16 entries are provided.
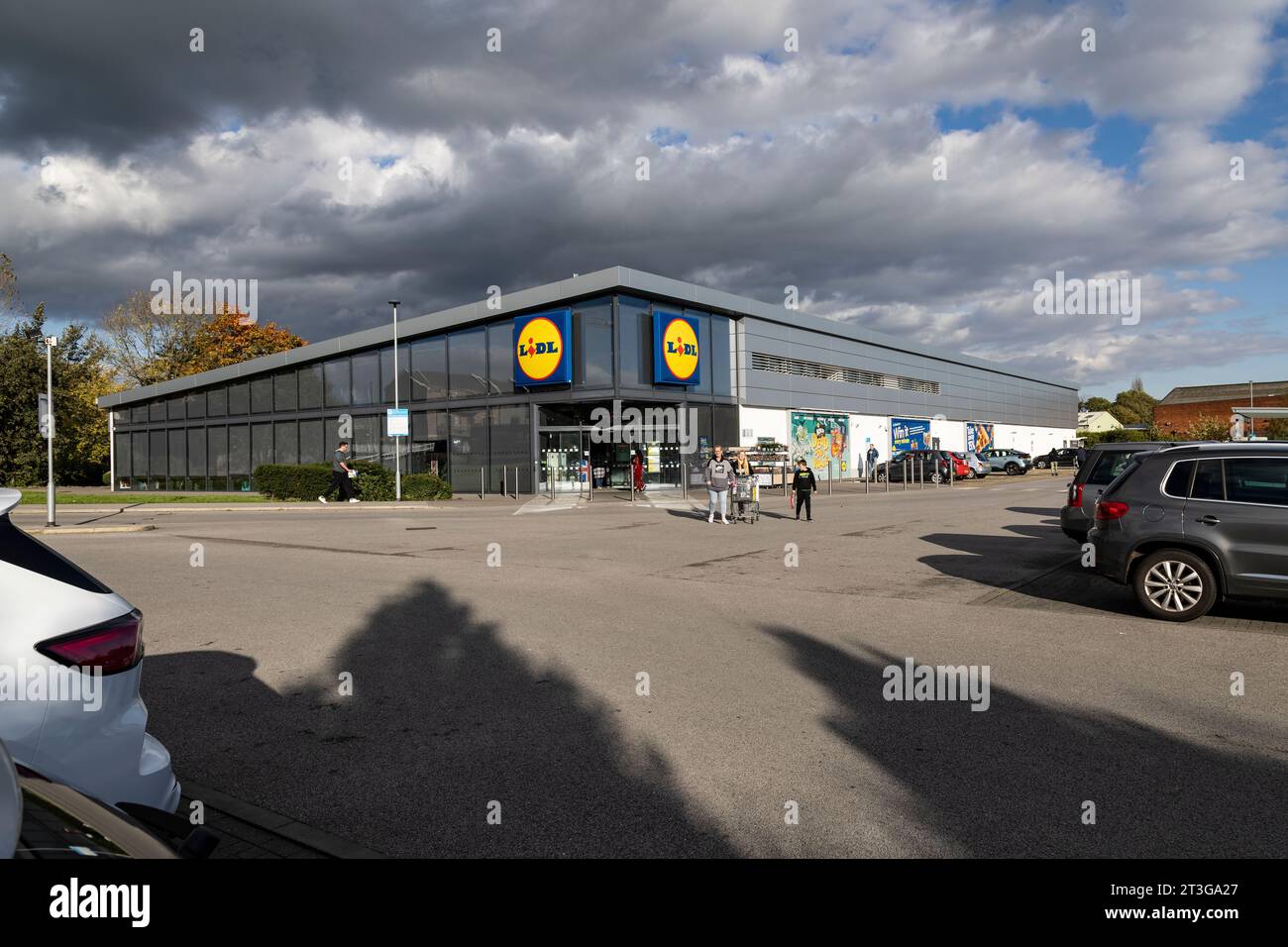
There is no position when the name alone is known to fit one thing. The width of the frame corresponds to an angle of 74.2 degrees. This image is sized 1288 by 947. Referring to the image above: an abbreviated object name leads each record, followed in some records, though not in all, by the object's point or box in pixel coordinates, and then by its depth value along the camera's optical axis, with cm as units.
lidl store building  3359
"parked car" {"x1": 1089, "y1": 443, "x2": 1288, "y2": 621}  803
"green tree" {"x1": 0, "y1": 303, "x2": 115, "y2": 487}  4472
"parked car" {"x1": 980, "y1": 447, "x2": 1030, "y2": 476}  5497
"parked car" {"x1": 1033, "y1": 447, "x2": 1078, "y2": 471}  6231
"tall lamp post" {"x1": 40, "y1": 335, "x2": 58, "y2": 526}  2025
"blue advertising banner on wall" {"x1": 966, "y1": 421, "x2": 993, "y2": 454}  6306
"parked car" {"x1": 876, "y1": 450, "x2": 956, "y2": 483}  4431
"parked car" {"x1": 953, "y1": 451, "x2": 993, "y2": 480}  4803
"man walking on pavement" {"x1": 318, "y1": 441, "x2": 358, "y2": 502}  2828
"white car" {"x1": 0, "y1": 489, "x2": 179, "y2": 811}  266
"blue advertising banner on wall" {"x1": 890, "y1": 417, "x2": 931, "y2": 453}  5223
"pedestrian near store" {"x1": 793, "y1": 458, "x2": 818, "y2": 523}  2102
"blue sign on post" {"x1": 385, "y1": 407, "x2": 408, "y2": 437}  3104
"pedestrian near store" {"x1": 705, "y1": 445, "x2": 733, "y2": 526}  2083
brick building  11894
